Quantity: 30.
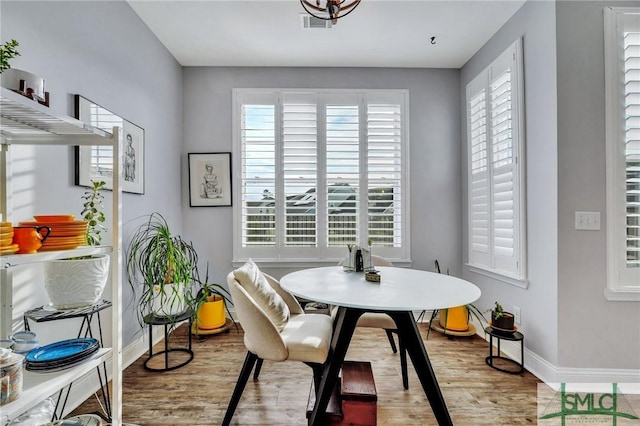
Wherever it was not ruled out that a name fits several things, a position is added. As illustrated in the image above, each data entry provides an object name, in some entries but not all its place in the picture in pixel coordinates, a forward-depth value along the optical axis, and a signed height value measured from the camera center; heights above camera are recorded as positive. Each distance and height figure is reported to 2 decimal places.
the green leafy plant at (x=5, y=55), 1.09 +0.60
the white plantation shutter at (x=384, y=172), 3.32 +0.47
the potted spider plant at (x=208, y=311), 2.86 -0.94
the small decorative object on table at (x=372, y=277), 1.87 -0.40
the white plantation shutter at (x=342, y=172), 3.31 +0.47
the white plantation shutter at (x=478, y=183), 2.88 +0.31
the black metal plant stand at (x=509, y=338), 2.21 -0.93
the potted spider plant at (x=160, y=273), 2.28 -0.46
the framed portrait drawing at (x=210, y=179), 3.29 +0.39
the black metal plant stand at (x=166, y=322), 2.23 -0.81
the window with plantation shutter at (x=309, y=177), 3.30 +0.41
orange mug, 1.06 -0.09
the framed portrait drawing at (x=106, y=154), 1.88 +0.43
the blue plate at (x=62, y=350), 1.18 -0.58
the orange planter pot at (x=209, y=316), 2.87 -0.99
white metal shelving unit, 1.15 +0.09
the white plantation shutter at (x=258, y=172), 3.31 +0.47
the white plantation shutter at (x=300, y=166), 3.30 +0.53
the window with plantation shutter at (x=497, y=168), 2.41 +0.42
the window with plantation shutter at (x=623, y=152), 2.01 +0.42
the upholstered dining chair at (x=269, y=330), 1.53 -0.67
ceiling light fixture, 1.56 +1.11
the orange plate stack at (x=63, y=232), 1.16 -0.07
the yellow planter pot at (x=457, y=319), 2.87 -1.03
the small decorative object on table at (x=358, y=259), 2.17 -0.34
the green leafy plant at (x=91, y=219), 1.61 -0.03
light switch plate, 2.03 -0.05
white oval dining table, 1.44 -0.43
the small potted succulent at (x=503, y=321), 2.27 -0.82
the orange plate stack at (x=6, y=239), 0.99 -0.08
